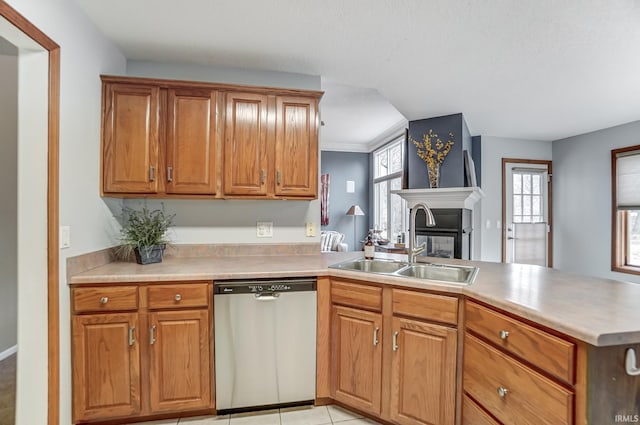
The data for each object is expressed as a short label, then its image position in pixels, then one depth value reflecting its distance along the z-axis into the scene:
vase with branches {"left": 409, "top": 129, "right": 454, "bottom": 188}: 3.45
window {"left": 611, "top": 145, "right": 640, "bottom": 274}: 3.71
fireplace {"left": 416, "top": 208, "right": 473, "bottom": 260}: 3.35
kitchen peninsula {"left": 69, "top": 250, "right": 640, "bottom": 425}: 1.01
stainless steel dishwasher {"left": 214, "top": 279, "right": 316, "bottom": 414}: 1.82
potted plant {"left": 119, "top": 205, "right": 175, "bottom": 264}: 2.06
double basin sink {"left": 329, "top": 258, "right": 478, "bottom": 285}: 1.98
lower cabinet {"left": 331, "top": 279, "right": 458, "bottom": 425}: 1.59
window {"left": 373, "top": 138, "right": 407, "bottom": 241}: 5.19
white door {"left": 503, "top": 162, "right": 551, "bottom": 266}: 4.65
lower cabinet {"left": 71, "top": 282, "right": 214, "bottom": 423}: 1.69
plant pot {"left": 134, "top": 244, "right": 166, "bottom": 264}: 2.05
